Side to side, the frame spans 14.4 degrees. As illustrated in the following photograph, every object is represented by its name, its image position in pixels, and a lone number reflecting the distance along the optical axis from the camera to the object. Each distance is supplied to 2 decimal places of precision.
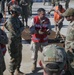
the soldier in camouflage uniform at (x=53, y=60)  2.56
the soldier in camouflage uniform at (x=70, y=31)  5.55
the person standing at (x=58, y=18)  10.70
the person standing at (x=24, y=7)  13.55
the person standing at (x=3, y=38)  5.97
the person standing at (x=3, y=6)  17.44
